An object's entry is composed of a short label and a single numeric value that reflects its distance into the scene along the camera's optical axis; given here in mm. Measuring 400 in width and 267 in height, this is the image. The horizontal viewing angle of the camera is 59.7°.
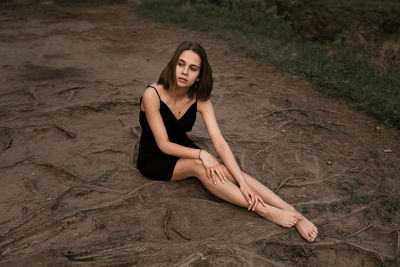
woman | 2619
